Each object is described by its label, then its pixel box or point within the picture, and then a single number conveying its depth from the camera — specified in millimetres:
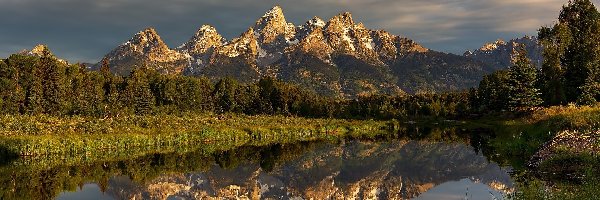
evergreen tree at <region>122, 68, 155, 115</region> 153250
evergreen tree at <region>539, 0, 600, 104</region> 86750
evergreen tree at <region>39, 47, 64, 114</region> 128500
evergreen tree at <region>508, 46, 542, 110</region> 92812
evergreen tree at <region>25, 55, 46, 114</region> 124500
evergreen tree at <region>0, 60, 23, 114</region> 120700
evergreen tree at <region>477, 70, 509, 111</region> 125569
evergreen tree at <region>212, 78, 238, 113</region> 184750
